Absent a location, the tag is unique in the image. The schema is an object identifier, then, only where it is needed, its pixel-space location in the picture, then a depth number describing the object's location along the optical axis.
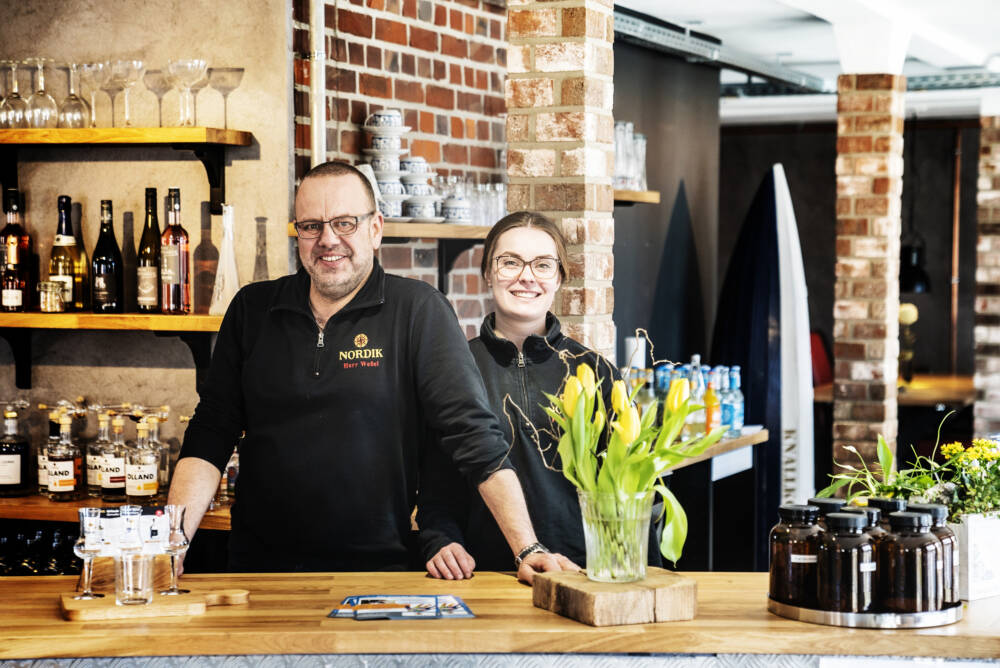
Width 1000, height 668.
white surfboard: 5.67
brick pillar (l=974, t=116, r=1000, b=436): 7.82
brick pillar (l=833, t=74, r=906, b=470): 5.64
